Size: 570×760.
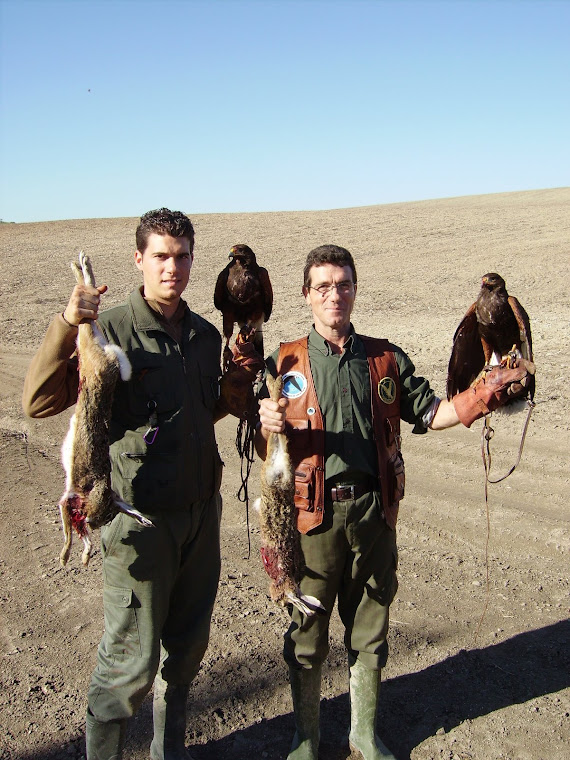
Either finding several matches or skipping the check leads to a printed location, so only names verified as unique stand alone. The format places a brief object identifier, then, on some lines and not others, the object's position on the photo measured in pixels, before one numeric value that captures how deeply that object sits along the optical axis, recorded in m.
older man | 3.12
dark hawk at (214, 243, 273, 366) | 3.96
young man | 2.94
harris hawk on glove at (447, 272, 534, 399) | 3.45
